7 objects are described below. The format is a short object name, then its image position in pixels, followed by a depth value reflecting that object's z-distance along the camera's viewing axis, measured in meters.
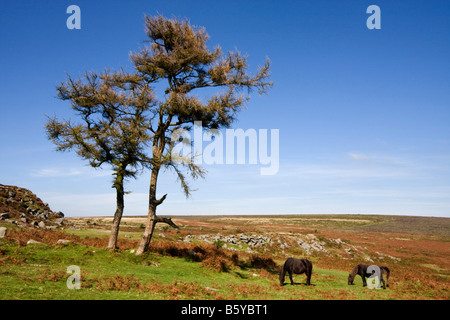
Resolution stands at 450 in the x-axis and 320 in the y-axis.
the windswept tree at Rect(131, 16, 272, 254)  20.09
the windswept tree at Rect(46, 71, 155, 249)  19.55
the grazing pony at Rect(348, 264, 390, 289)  17.81
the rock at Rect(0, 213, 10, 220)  32.42
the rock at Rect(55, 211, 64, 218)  50.61
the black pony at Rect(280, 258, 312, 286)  16.45
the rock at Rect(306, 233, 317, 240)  48.59
